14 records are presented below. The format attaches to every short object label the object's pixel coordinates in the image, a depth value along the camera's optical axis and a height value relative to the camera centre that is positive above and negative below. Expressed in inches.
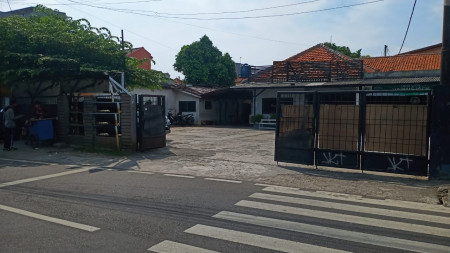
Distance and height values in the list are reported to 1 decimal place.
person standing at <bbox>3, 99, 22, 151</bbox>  520.7 -22.6
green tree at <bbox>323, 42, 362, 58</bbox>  1631.4 +286.8
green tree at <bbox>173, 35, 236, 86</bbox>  1430.9 +185.3
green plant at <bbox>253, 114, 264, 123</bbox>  1024.2 -24.1
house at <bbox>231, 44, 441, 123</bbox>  845.2 +92.3
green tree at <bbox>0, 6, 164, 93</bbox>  557.9 +94.6
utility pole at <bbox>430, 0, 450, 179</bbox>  316.8 -12.7
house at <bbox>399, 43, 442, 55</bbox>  1314.0 +237.9
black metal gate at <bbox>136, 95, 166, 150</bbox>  506.9 -19.0
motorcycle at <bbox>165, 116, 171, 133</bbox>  860.1 -43.4
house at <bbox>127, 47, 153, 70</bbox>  1640.1 +268.1
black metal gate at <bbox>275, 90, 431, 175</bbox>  330.3 -19.4
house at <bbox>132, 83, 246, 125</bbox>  1159.6 +26.9
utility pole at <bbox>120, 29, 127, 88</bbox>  578.6 +53.5
